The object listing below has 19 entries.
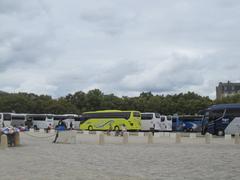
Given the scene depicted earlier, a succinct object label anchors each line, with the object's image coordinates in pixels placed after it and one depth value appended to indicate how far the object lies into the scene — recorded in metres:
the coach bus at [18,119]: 69.12
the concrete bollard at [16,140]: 26.86
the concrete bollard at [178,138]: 32.68
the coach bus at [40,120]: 70.32
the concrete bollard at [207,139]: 32.47
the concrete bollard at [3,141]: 23.70
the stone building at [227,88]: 139.25
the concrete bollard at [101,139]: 28.91
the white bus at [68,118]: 68.00
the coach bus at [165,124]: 62.25
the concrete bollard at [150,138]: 31.65
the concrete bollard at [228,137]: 40.20
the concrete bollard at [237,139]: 32.03
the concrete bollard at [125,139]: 30.62
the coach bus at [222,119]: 44.91
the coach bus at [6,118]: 65.19
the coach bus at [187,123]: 65.19
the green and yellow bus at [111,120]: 57.50
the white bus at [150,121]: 60.45
